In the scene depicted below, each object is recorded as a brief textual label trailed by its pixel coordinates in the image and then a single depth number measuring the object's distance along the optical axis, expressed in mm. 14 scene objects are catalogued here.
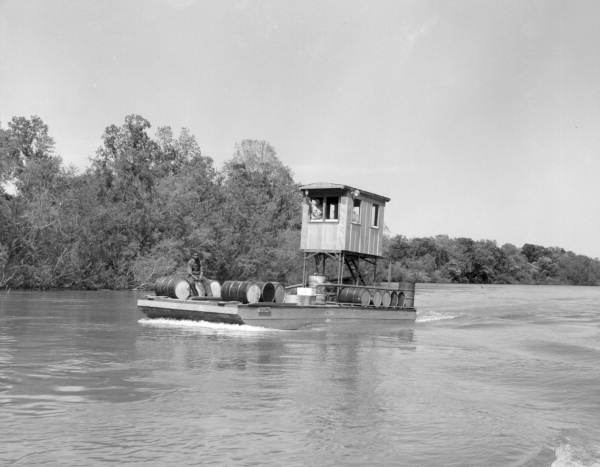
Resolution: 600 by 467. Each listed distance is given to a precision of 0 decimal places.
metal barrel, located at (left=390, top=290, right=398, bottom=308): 24203
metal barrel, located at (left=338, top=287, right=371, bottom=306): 22203
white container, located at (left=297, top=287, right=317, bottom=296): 21067
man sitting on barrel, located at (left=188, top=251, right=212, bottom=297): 20703
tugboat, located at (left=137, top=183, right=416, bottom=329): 18891
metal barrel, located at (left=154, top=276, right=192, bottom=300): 20234
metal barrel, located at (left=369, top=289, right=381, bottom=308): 23094
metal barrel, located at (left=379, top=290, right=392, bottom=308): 23594
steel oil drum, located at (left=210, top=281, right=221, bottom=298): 21500
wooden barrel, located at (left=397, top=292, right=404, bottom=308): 24734
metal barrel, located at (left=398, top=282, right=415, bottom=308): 24484
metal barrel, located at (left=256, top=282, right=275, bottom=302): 19372
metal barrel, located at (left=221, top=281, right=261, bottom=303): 18766
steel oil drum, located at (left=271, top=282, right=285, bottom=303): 19844
